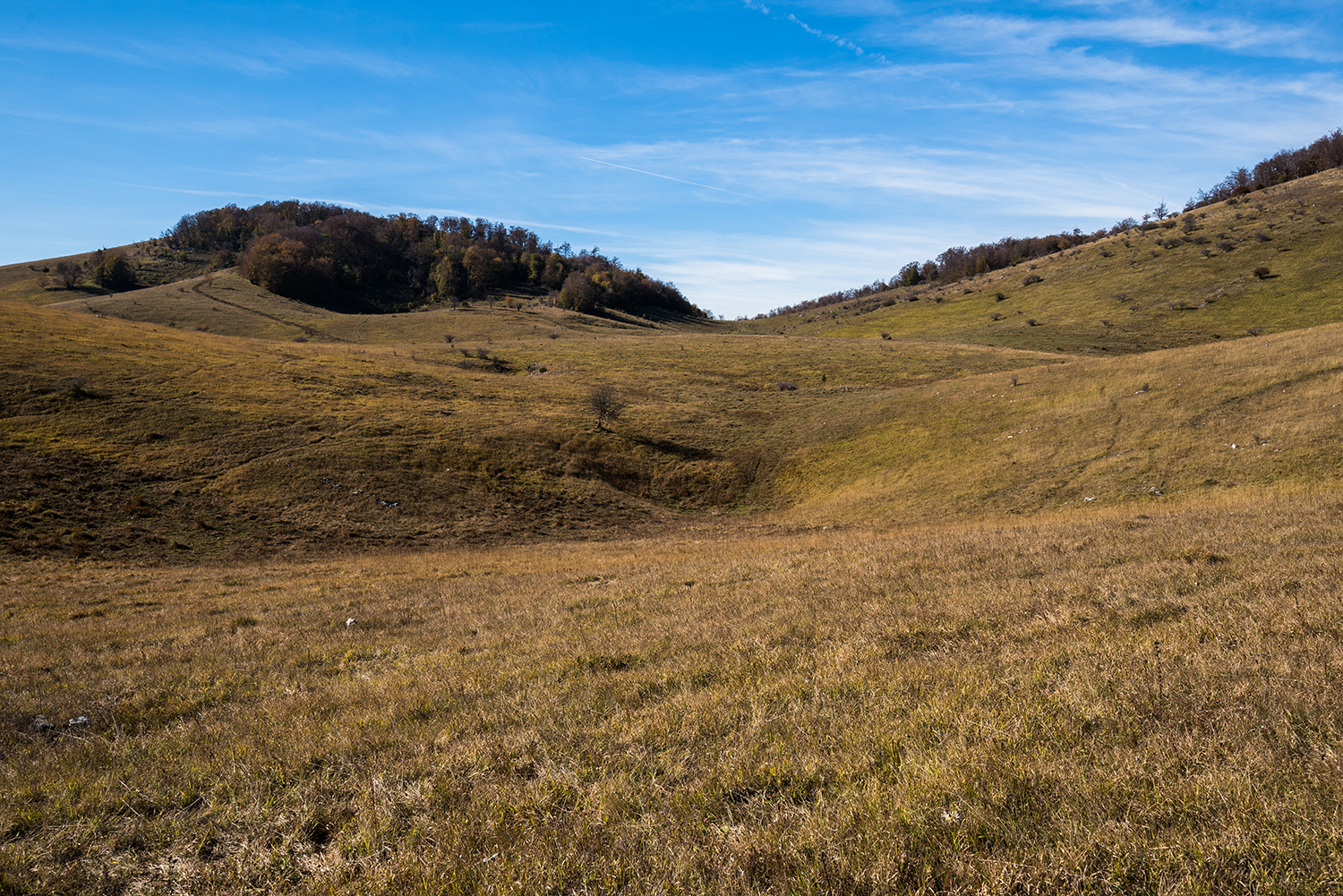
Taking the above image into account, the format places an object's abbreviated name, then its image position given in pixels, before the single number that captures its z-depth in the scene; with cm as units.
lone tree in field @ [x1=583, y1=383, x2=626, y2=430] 5212
